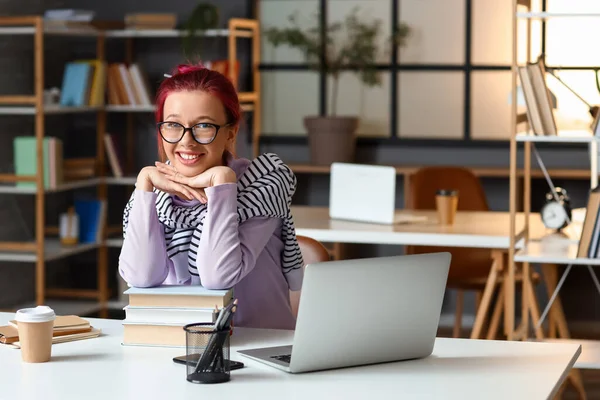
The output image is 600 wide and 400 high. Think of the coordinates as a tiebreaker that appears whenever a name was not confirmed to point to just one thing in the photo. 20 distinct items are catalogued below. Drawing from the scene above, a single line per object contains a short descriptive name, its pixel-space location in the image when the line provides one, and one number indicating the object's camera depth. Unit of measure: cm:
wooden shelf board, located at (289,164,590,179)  518
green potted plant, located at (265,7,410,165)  556
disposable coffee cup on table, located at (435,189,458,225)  393
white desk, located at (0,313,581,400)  160
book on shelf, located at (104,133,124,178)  552
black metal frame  568
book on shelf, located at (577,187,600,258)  329
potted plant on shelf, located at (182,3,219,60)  539
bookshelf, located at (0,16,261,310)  486
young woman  202
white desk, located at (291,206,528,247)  365
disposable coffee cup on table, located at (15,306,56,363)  179
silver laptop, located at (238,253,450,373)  170
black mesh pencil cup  168
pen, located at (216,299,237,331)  172
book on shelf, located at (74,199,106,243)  541
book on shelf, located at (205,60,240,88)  528
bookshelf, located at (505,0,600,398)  333
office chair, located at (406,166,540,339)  459
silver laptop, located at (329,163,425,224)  389
